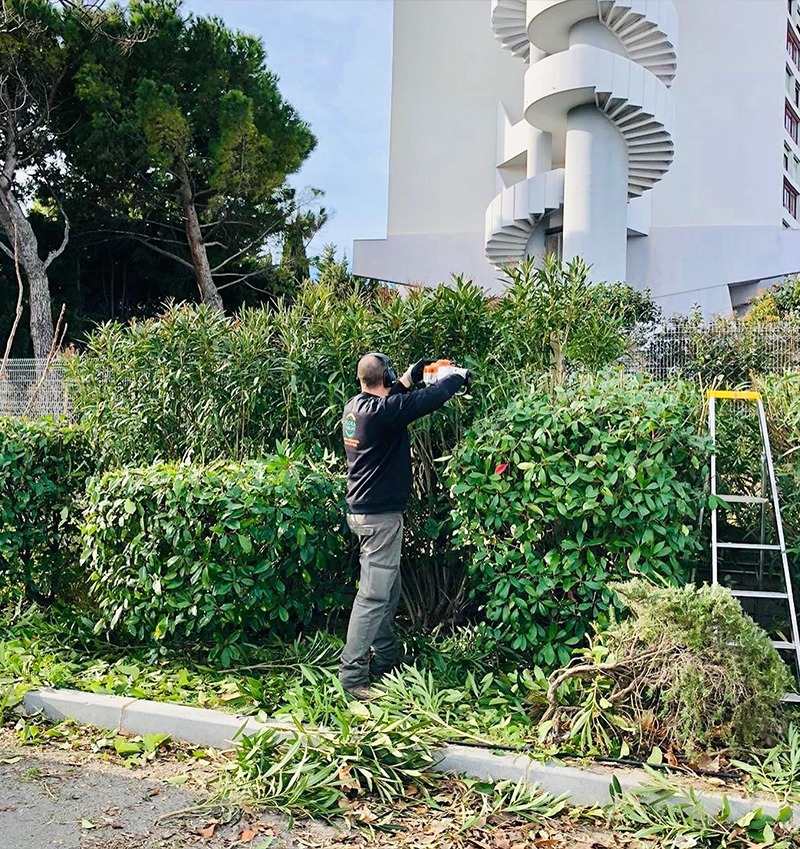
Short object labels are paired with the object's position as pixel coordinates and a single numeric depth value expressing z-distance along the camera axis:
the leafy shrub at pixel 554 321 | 5.58
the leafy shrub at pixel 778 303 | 16.12
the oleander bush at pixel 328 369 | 5.52
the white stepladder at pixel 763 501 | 4.42
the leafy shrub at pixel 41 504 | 5.92
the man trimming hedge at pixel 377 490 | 4.60
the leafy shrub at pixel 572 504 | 4.54
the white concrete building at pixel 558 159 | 30.03
